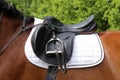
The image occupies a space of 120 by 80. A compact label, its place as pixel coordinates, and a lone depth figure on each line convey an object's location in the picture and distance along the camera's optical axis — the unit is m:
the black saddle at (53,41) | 3.14
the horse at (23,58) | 3.06
